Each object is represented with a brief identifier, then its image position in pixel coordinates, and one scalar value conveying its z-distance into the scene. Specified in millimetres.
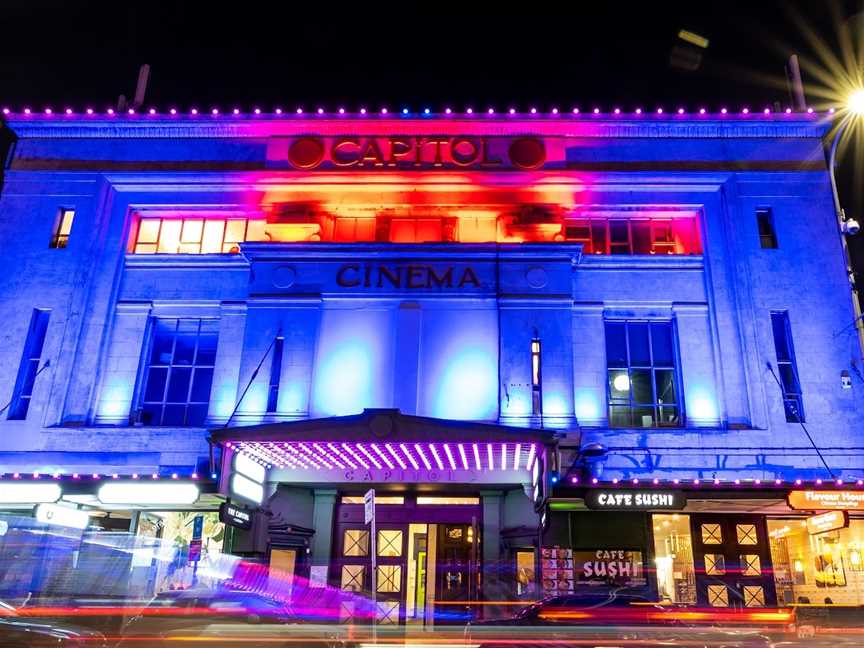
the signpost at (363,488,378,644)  13960
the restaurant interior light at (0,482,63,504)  17625
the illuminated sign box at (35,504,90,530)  17891
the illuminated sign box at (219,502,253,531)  15729
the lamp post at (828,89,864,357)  19344
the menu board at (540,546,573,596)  17781
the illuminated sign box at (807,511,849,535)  16016
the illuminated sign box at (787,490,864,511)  16438
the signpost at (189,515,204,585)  19188
